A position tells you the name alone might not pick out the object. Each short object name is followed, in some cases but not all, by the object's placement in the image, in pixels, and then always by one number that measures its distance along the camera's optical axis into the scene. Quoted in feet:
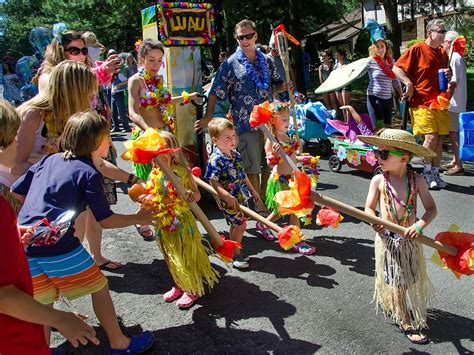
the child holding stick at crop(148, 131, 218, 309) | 11.08
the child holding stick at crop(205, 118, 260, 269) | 12.87
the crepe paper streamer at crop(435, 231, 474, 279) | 8.96
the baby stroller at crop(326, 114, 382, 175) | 22.16
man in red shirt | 20.43
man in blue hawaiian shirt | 15.93
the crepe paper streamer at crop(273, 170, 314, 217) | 9.11
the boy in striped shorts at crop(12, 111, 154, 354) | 8.39
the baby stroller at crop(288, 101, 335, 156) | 26.18
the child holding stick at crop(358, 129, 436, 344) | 9.85
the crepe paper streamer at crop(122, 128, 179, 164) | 9.84
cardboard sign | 16.52
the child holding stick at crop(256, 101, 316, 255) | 15.01
